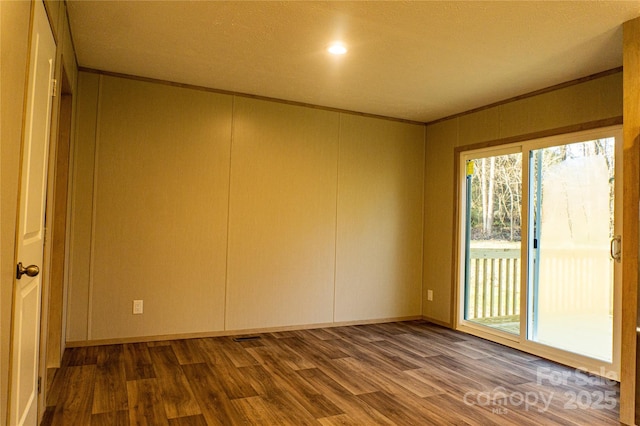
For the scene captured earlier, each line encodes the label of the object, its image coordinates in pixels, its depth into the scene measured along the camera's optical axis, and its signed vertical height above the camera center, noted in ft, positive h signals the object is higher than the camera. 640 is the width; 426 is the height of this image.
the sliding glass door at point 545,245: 11.20 -0.42
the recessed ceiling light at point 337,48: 10.08 +4.31
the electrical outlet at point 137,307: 12.69 -2.64
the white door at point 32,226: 5.51 -0.14
